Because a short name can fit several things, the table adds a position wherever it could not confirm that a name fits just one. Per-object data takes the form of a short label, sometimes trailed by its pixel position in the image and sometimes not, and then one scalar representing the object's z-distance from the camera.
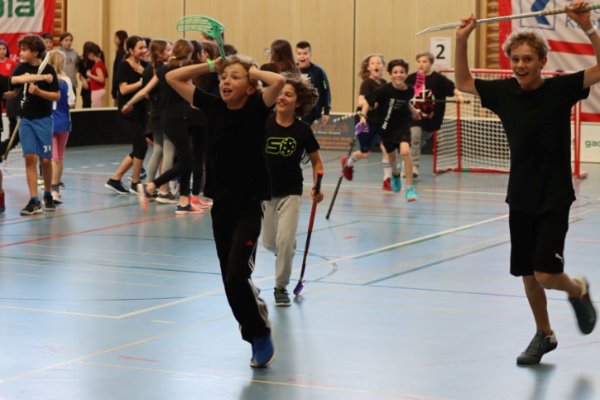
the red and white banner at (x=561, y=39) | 20.91
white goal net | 19.80
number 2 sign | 22.55
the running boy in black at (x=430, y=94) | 17.23
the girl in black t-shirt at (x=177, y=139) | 13.54
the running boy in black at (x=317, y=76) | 15.41
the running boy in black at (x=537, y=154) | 6.43
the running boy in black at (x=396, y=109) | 14.93
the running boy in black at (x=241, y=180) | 6.49
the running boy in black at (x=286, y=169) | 8.45
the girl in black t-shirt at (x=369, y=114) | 15.29
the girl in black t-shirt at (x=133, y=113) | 15.40
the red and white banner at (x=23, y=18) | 26.34
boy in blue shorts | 12.76
